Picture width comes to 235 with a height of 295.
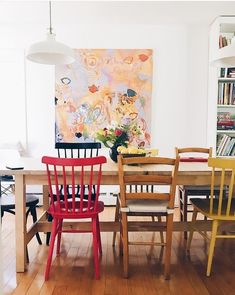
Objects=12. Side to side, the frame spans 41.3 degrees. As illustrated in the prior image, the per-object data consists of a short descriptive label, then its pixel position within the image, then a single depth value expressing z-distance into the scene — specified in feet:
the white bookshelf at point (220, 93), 13.02
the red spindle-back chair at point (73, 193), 6.96
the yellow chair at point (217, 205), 7.03
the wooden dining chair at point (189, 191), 9.89
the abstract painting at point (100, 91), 14.08
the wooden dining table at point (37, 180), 7.53
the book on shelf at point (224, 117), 13.62
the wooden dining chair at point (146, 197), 7.03
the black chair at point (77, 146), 10.39
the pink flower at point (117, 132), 8.89
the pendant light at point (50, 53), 8.05
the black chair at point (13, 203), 8.45
